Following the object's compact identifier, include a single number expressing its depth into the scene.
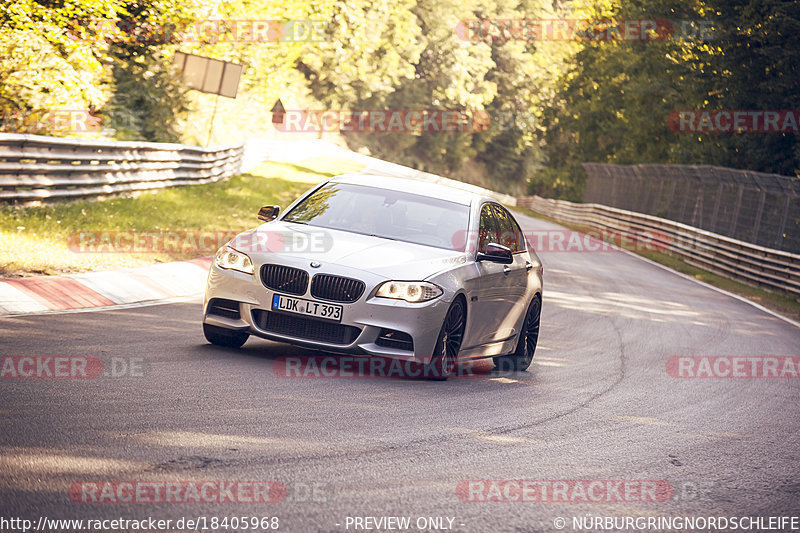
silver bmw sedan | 16.27
